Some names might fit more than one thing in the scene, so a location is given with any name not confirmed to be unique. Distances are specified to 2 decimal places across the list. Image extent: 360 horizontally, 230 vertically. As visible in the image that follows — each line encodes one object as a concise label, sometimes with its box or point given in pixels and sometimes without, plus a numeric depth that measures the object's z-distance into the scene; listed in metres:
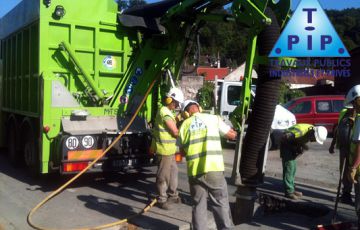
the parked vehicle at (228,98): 13.39
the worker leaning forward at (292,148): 7.16
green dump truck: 7.52
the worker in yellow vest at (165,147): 6.62
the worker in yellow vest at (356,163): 5.01
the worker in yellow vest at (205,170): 5.05
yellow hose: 5.91
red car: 15.66
